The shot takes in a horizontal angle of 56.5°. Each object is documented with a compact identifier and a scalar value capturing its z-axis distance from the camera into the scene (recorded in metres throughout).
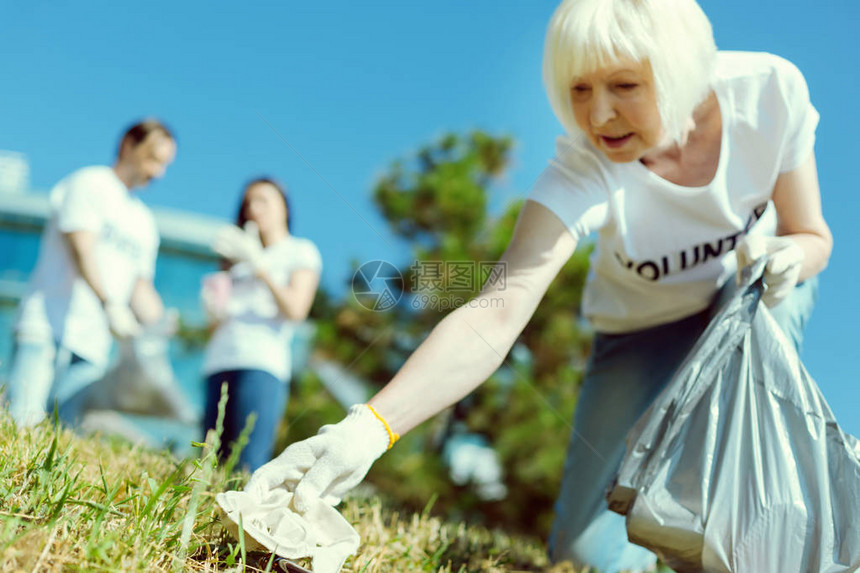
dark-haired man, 2.37
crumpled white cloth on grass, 1.01
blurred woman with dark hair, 2.43
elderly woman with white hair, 1.31
